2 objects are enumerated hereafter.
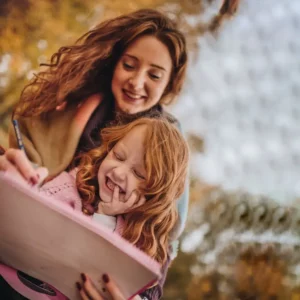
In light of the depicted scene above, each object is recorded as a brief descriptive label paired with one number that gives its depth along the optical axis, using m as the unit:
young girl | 0.55
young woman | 0.57
